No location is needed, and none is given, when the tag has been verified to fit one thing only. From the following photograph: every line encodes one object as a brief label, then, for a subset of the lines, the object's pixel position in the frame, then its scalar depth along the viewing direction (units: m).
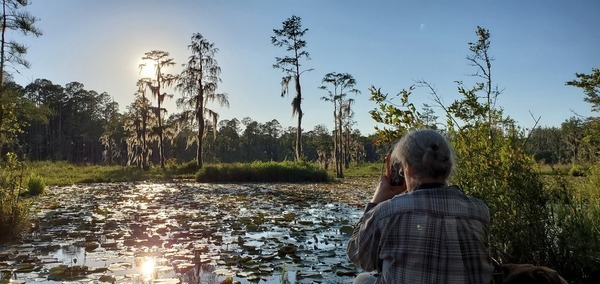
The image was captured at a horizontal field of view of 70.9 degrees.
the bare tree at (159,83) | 31.03
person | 1.85
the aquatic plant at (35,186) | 13.06
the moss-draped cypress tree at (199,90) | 27.76
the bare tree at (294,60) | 25.80
